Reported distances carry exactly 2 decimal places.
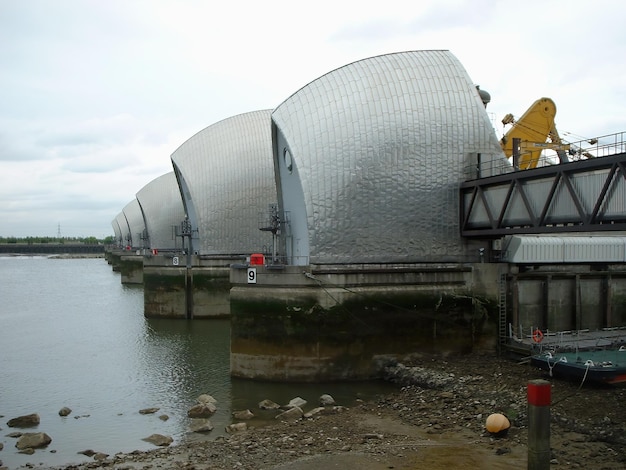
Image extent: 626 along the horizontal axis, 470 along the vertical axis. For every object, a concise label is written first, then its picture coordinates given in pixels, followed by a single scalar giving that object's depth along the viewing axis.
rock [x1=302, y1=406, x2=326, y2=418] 17.72
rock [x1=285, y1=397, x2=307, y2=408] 18.83
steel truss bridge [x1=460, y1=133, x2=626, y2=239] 18.25
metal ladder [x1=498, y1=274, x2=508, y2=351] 23.62
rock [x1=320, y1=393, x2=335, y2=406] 19.00
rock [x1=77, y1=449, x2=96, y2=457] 15.75
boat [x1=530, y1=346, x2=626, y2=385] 16.98
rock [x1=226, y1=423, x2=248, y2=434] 16.84
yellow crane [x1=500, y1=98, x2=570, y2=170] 32.03
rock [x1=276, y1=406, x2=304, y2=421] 17.83
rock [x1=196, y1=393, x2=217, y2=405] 19.66
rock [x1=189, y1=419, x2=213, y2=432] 17.19
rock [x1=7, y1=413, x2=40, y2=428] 18.08
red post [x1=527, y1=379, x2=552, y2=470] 10.53
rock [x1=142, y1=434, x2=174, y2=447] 16.23
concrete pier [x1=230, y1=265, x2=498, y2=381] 21.66
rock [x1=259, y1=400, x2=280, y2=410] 18.91
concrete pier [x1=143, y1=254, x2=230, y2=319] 39.50
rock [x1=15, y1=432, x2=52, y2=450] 16.28
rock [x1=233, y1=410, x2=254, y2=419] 18.16
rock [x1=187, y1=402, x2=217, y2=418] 18.59
